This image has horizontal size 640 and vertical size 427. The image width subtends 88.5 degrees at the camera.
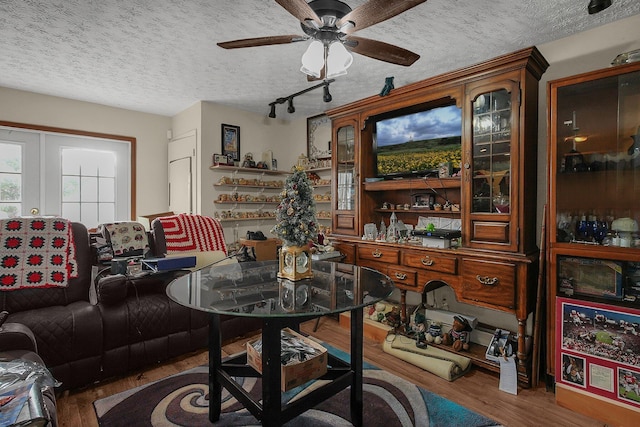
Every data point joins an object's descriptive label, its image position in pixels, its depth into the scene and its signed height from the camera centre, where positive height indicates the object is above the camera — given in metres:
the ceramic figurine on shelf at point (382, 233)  3.05 -0.22
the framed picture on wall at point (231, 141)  4.21 +0.89
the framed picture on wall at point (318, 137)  4.29 +0.98
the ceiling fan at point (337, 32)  1.45 +0.90
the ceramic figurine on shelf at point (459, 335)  2.54 -0.98
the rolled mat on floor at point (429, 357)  2.29 -1.08
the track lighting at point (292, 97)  2.94 +1.21
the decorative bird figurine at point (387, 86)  2.79 +1.07
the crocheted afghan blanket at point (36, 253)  2.18 -0.31
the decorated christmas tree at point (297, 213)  1.73 -0.01
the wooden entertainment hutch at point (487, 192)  2.19 +0.14
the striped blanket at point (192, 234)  2.99 -0.23
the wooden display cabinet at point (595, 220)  1.85 -0.05
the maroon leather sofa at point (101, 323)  1.97 -0.75
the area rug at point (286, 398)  1.78 -1.14
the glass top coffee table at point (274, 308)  1.34 -0.40
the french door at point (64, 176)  3.62 +0.40
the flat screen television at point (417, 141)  2.72 +0.63
